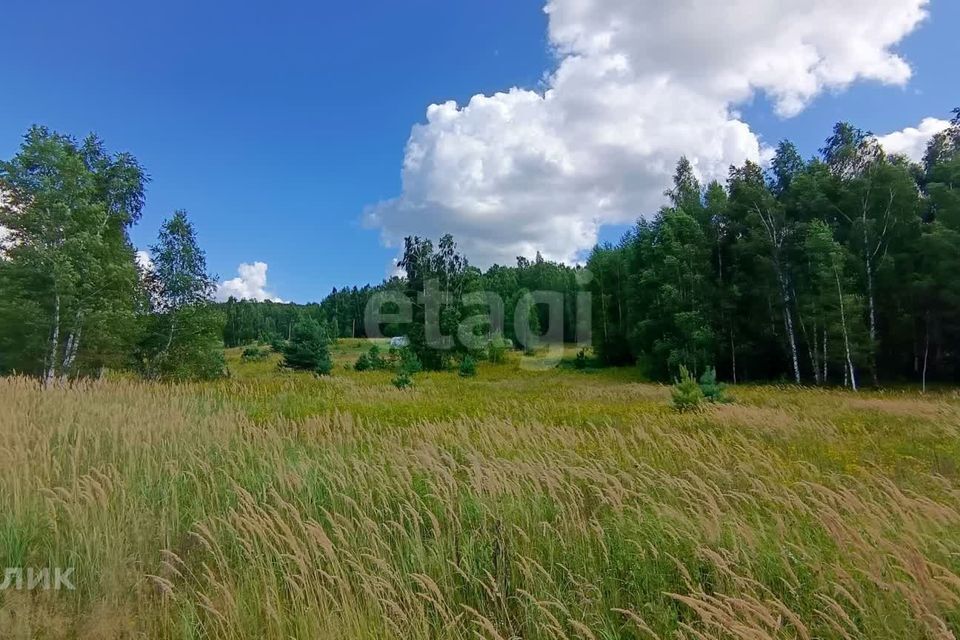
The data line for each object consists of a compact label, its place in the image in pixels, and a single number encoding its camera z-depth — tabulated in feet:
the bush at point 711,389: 46.70
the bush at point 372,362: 143.13
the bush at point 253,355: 183.83
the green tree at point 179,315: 75.51
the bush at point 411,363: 116.78
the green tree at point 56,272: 56.59
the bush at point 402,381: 68.85
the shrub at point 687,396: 38.49
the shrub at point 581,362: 153.69
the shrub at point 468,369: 127.54
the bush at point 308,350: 122.62
